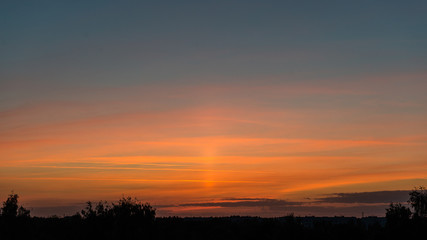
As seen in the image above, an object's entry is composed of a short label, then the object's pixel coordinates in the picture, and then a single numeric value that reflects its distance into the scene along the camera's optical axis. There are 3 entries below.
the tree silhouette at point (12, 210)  98.06
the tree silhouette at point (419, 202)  107.31
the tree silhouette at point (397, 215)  93.06
